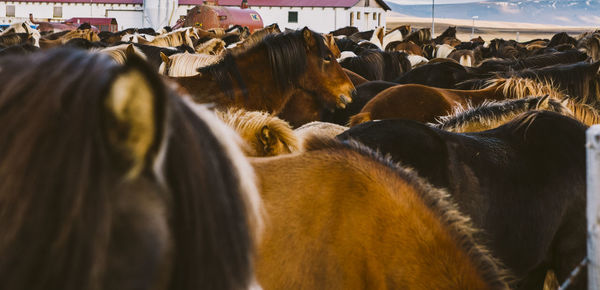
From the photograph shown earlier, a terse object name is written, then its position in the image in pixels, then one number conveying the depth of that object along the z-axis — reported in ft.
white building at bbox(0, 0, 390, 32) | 184.96
